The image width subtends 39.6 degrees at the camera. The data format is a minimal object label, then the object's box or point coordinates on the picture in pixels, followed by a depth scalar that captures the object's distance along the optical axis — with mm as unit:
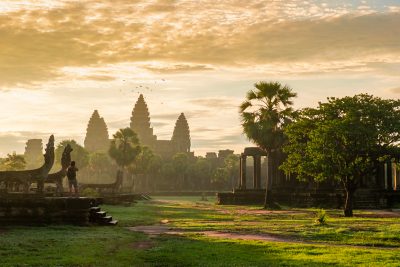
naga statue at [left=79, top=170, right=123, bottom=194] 55188
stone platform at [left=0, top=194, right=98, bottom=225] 21250
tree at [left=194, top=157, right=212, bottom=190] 125875
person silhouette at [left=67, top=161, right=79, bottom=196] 25703
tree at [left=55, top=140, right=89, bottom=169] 122625
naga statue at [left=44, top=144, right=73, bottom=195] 28853
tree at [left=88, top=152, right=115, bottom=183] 135750
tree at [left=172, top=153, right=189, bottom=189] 123500
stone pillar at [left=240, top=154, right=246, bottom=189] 61219
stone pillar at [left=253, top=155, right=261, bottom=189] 62844
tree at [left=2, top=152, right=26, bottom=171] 81750
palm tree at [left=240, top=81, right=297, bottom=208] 47875
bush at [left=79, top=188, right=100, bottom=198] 48888
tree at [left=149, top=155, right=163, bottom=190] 120769
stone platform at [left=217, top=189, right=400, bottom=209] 45469
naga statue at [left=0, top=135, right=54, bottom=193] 24062
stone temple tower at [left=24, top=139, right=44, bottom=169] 179075
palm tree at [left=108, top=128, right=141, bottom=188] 87250
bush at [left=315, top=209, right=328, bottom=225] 25022
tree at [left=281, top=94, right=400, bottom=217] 33938
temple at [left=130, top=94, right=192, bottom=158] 188375
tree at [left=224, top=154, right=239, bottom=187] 115875
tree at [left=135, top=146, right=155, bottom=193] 107250
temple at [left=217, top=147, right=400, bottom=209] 45875
